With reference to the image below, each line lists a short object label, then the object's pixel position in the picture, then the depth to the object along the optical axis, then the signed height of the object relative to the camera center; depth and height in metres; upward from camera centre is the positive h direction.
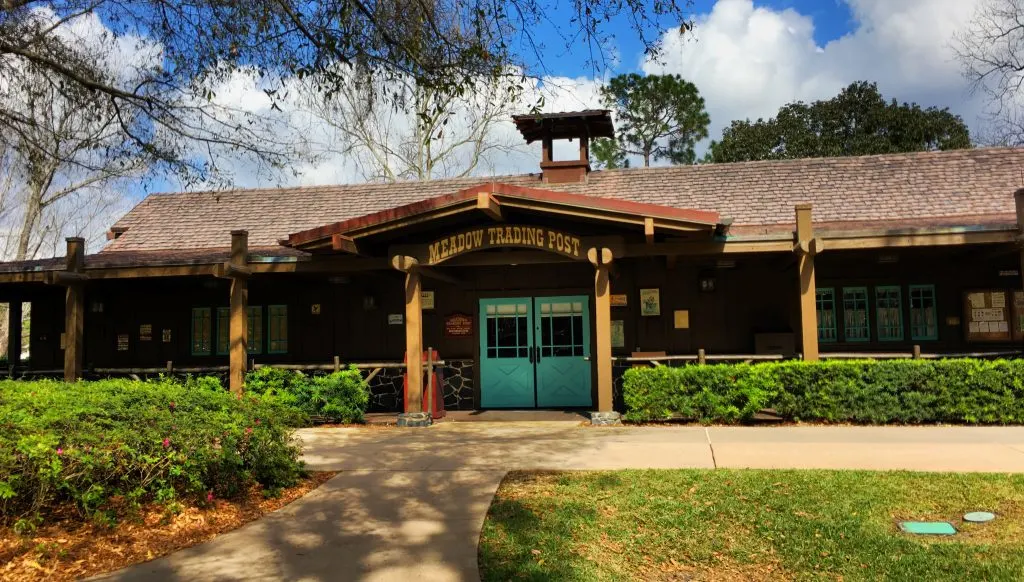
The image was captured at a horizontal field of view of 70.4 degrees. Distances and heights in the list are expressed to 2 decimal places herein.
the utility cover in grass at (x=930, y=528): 5.10 -1.45
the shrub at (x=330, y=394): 11.42 -0.89
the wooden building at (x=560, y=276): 10.56 +1.04
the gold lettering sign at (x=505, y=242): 10.55 +1.36
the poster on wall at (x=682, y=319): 13.05 +0.19
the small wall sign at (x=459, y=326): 13.55 +0.16
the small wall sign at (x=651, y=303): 13.14 +0.50
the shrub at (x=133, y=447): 5.17 -0.82
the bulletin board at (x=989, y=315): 12.18 +0.13
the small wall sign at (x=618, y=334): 13.12 -0.05
